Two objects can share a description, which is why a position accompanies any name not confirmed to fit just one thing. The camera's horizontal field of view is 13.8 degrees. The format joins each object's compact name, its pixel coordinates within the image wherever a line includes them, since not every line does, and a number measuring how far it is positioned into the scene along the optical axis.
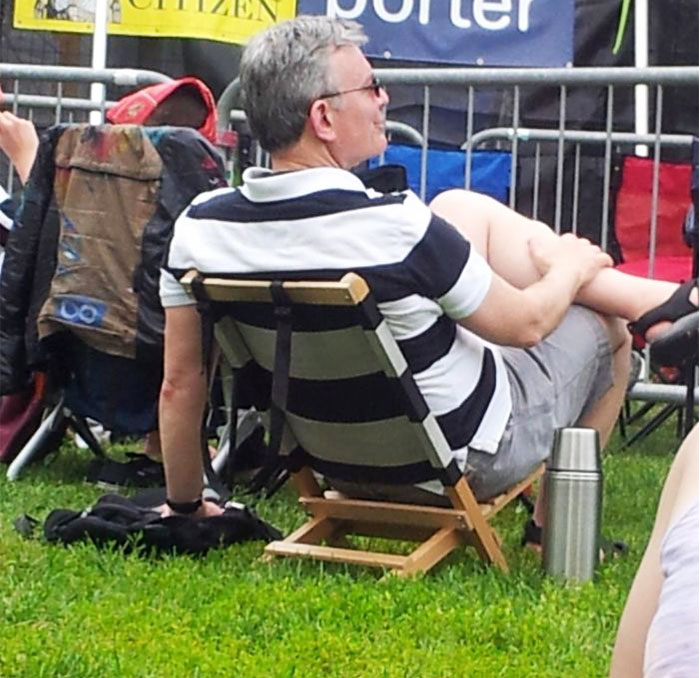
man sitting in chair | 5.93
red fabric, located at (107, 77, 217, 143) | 9.04
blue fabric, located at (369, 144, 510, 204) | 11.80
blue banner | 14.45
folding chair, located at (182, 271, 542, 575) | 5.95
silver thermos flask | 6.28
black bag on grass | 6.76
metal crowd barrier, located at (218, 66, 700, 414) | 9.57
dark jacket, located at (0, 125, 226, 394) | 8.22
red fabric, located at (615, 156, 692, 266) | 12.02
